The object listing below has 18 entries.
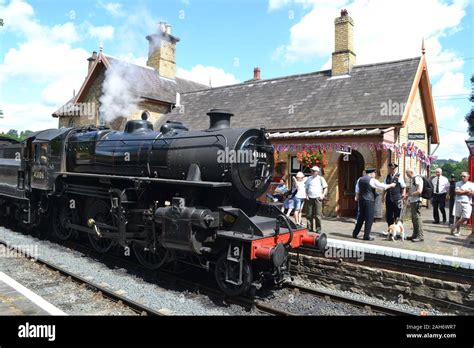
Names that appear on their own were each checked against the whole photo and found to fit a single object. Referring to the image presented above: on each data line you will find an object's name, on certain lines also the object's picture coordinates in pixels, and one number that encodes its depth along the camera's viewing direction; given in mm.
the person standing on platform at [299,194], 9789
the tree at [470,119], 35809
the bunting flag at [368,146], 12227
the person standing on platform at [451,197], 11039
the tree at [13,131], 108512
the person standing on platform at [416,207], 8414
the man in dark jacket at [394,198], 8664
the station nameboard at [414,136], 13008
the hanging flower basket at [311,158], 13188
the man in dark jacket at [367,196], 8586
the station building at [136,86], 20875
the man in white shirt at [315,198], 9320
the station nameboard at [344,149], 12719
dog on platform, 8562
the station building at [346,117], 12727
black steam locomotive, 6023
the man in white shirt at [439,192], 11617
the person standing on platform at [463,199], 8745
